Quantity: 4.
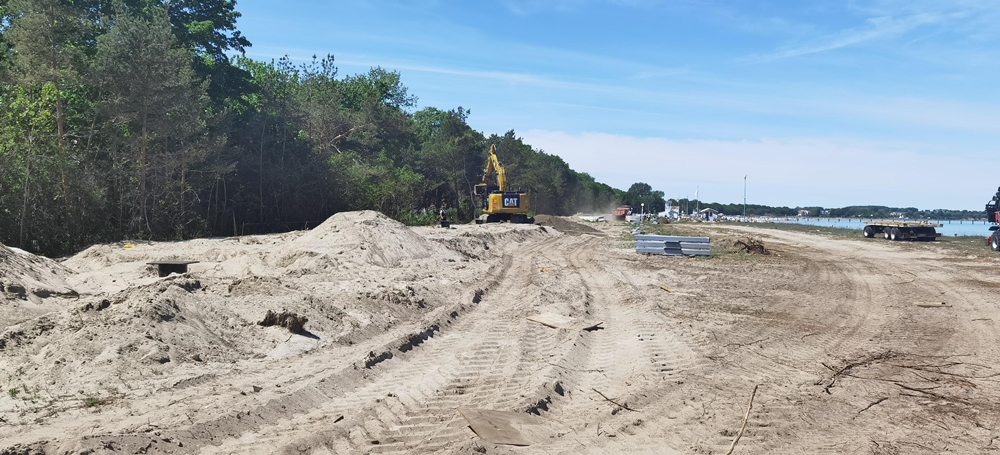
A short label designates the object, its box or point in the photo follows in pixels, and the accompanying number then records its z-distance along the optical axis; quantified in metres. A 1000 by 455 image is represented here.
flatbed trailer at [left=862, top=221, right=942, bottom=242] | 36.91
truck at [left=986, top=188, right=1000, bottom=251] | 29.81
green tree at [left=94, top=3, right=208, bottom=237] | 23.19
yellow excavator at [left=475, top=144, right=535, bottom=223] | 42.25
